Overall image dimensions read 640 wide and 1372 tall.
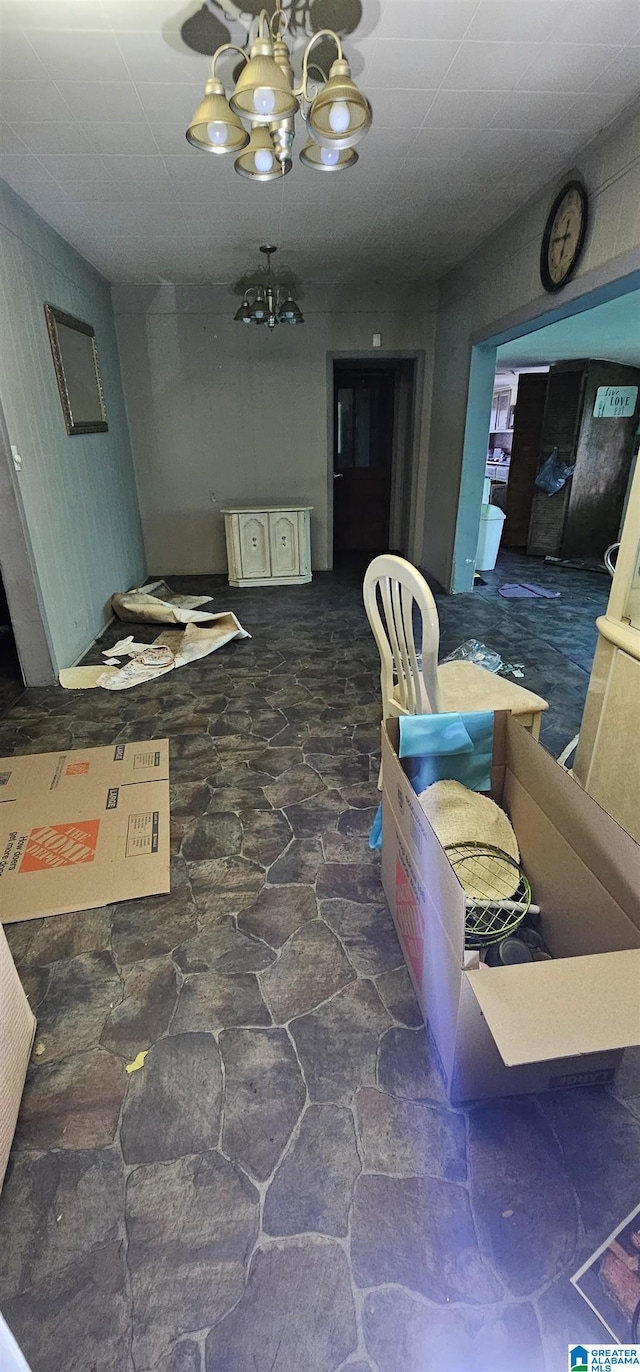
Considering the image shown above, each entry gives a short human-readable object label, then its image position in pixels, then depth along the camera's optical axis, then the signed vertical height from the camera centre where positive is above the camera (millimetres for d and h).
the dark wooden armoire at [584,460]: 6102 -368
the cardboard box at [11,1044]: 1195 -1229
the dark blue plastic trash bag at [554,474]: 6379 -506
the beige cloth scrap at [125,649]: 3873 -1342
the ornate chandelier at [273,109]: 1611 +850
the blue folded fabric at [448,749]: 1655 -856
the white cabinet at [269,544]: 5379 -1007
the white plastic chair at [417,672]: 1694 -729
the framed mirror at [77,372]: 3699 +358
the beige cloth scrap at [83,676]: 3408 -1341
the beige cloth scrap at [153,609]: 4332 -1256
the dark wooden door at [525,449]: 6660 -266
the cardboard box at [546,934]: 977 -906
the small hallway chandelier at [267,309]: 4277 +795
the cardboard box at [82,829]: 1896 -1350
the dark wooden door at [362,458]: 6341 -329
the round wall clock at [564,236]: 2787 +856
